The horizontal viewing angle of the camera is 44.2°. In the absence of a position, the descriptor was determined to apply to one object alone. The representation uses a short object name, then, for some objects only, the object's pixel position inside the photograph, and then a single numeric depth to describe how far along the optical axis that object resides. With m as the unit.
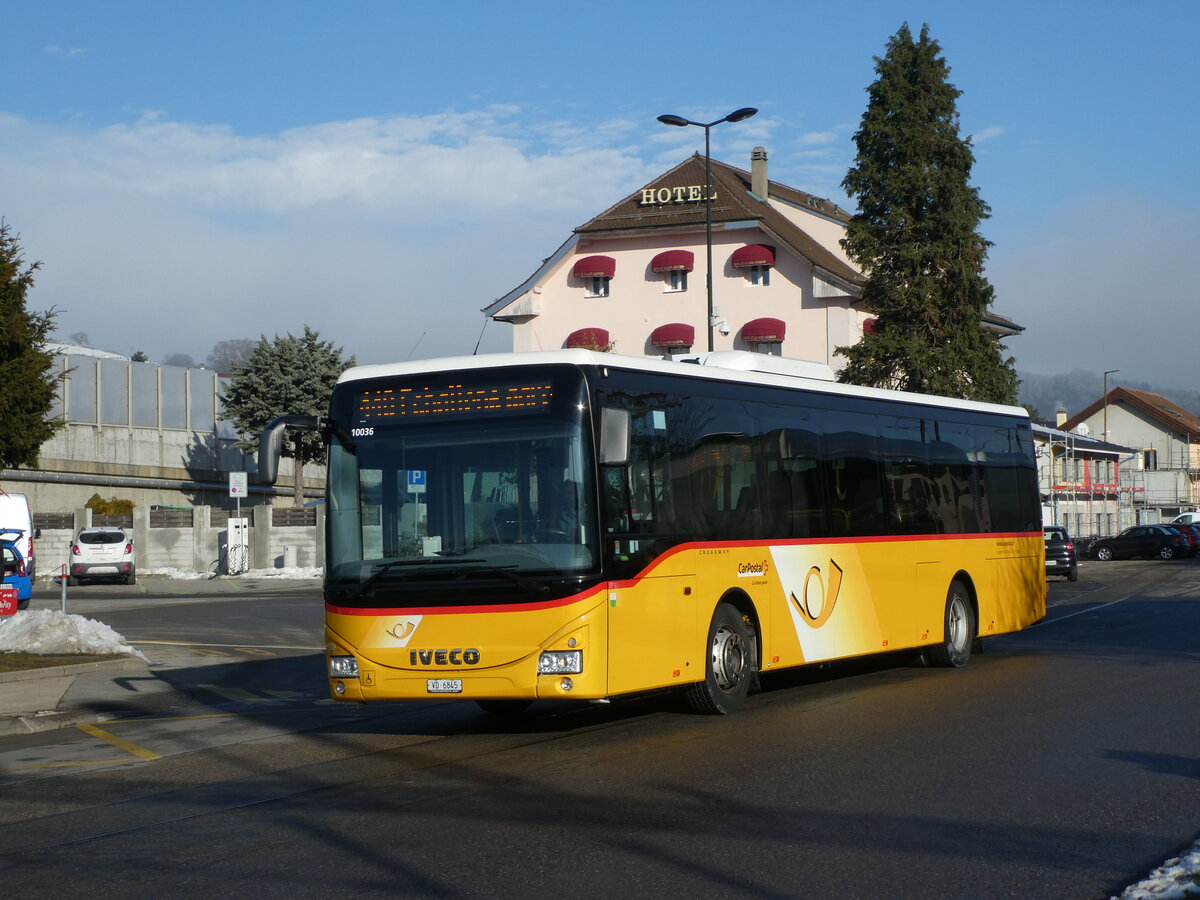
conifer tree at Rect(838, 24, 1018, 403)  46.78
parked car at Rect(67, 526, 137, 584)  41.53
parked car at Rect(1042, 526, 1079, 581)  43.22
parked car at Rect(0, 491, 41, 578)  27.55
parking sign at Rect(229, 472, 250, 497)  42.62
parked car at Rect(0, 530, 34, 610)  20.59
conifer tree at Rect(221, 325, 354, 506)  61.28
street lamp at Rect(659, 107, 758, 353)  33.62
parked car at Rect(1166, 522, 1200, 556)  61.59
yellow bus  10.84
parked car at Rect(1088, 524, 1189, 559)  60.72
